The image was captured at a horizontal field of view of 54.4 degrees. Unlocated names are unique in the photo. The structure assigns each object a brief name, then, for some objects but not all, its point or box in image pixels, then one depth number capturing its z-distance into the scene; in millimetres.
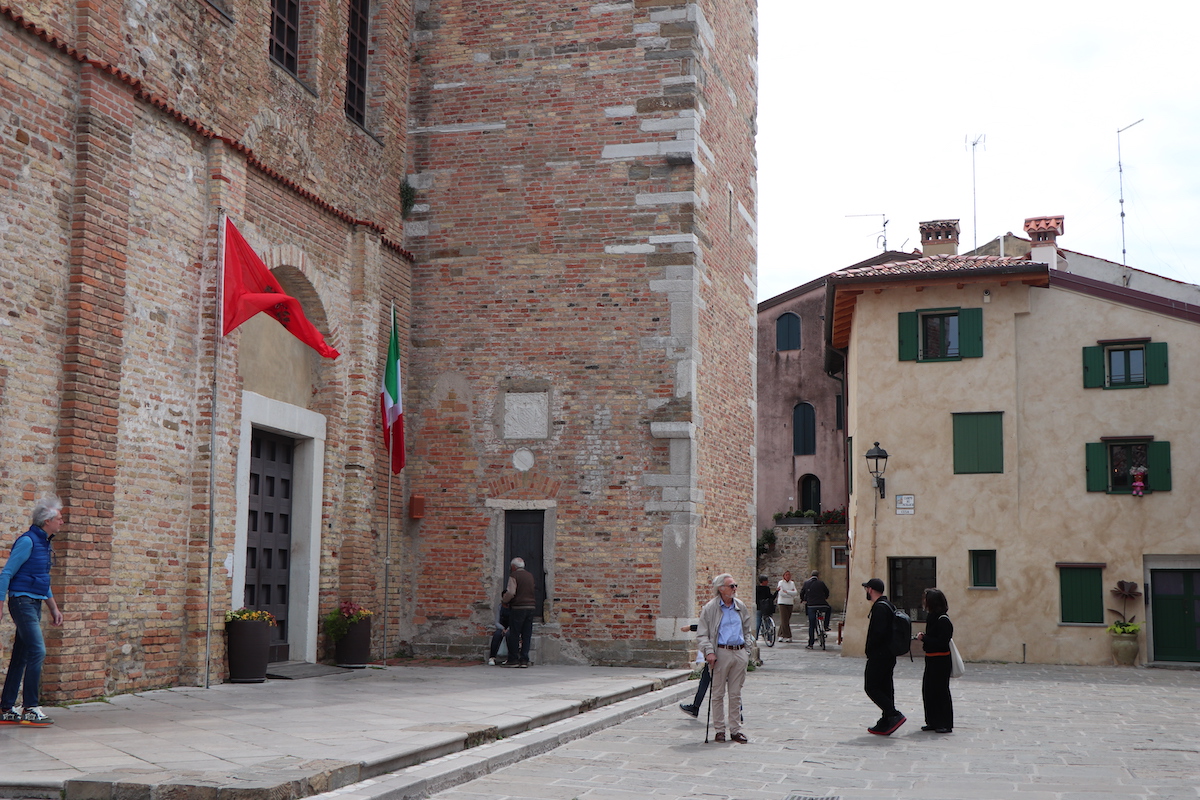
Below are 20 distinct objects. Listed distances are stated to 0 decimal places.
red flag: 11789
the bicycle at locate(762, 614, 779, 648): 23670
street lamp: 20906
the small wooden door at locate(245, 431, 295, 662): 13195
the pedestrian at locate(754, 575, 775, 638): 22969
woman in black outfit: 10344
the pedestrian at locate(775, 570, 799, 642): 25234
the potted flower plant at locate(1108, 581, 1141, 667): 19797
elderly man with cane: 9555
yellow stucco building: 20203
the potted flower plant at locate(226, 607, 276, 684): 11828
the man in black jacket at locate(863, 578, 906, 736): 10070
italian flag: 15391
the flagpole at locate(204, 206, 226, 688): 11375
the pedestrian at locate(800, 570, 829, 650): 23500
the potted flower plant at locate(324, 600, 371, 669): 14195
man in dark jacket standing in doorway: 14945
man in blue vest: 8281
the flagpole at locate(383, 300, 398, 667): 15070
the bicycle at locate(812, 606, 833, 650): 23297
